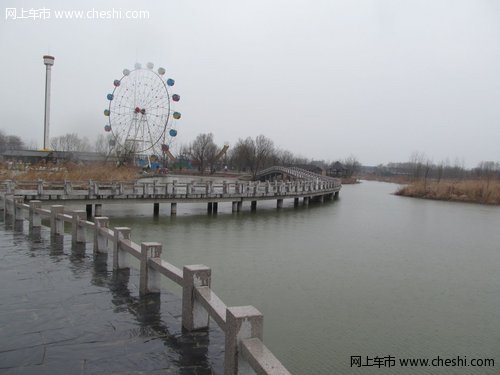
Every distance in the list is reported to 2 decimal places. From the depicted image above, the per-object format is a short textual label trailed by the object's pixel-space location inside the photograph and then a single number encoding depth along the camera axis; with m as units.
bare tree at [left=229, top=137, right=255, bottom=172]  85.69
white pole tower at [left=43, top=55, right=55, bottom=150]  59.31
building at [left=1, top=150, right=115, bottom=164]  58.83
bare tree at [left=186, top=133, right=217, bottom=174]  93.62
